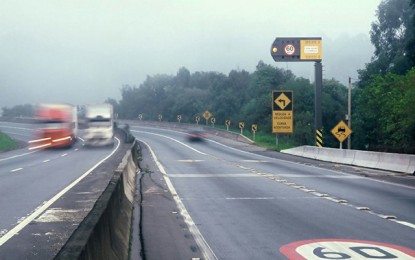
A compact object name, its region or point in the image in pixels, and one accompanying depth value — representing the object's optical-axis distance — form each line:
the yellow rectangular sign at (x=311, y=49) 51.81
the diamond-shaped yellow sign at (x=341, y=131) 40.00
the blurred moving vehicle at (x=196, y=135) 73.56
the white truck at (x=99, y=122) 54.97
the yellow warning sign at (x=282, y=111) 50.72
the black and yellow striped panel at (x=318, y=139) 47.19
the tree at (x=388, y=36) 86.88
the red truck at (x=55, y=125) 50.22
